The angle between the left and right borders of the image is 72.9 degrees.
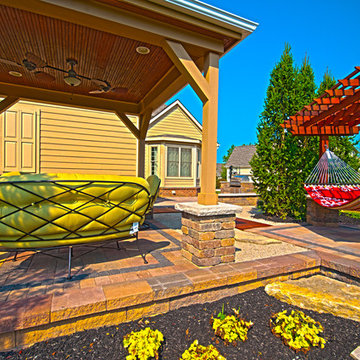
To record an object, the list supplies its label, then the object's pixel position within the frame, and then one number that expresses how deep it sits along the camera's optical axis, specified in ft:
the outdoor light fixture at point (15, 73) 14.39
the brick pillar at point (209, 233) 9.21
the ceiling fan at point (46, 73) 12.37
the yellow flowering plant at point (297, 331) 6.06
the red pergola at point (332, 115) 13.14
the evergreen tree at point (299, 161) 20.85
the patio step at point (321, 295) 7.80
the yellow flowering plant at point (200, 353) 5.30
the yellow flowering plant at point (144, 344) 5.39
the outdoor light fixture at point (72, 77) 12.98
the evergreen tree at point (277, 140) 21.12
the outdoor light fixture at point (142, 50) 11.32
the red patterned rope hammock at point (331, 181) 16.93
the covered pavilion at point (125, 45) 8.54
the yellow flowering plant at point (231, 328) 6.18
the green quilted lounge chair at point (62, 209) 7.54
